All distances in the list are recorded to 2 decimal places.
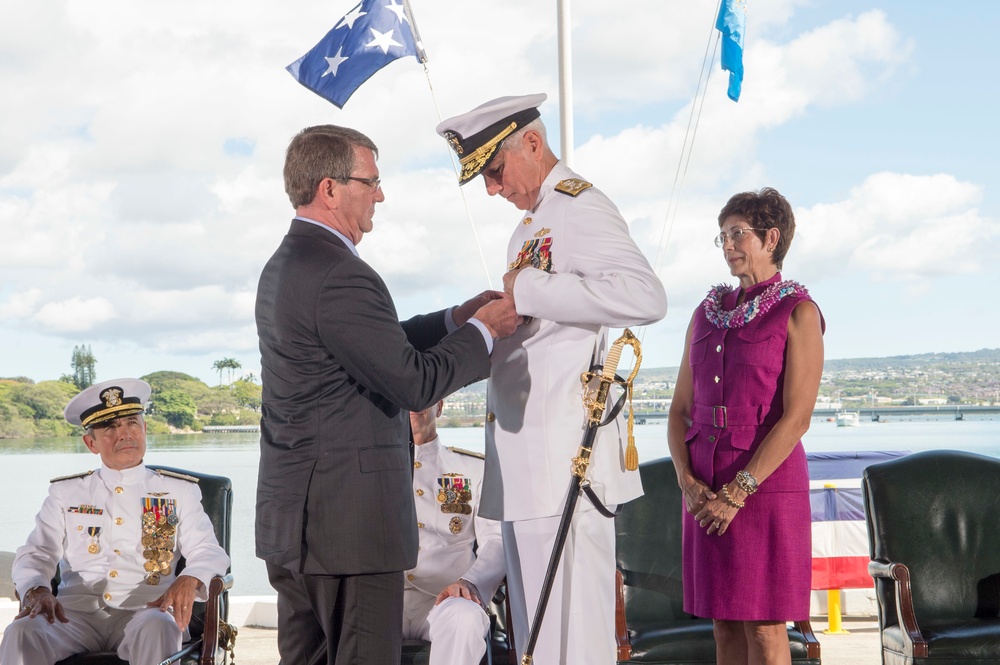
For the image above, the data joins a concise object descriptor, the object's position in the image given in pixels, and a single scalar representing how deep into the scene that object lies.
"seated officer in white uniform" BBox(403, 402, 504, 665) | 2.73
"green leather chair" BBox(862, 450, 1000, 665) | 3.21
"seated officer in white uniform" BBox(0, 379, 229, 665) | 2.90
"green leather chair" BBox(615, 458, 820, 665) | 3.27
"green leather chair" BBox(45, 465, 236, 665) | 2.87
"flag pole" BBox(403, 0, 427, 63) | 4.61
